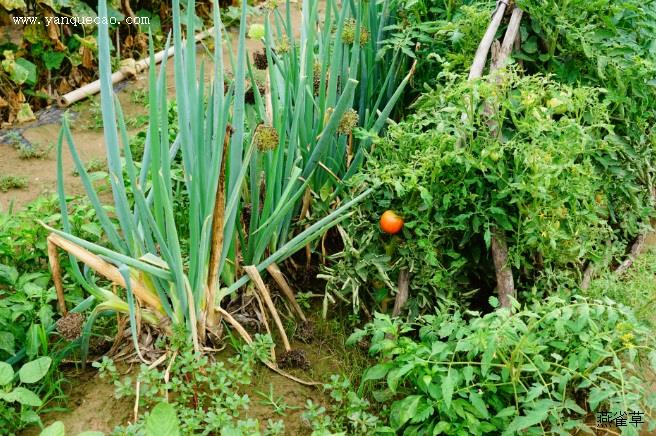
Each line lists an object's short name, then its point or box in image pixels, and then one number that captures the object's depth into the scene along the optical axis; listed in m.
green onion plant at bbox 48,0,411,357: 1.89
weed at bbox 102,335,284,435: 1.96
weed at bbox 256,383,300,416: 2.14
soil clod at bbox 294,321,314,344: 2.38
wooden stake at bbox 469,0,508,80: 2.37
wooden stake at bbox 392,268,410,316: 2.35
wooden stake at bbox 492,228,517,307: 2.24
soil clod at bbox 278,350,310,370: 2.28
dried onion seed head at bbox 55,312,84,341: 2.00
